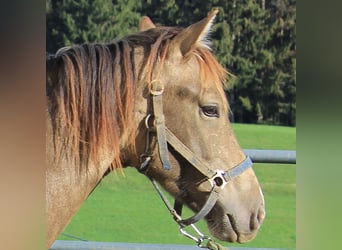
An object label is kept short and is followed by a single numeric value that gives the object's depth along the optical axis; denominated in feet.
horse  11.19
